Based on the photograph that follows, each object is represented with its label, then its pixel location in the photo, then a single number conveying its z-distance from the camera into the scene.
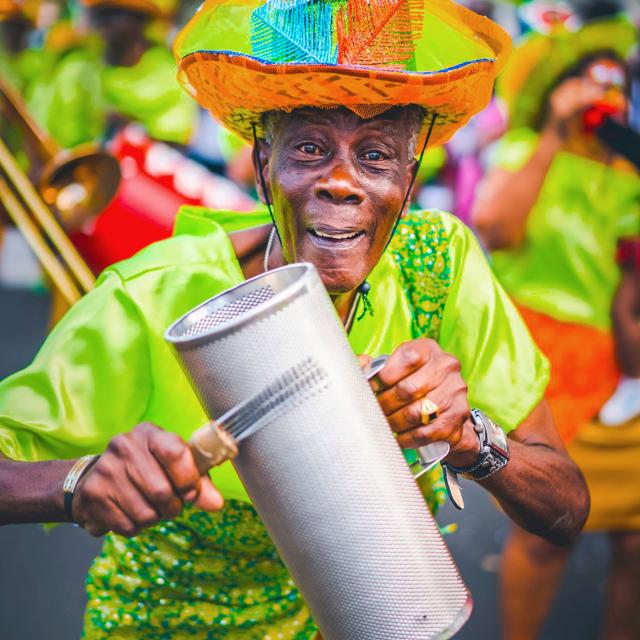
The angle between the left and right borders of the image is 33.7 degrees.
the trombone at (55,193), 3.18
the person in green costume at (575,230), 3.85
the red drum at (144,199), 3.80
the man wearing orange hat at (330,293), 1.72
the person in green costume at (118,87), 6.02
